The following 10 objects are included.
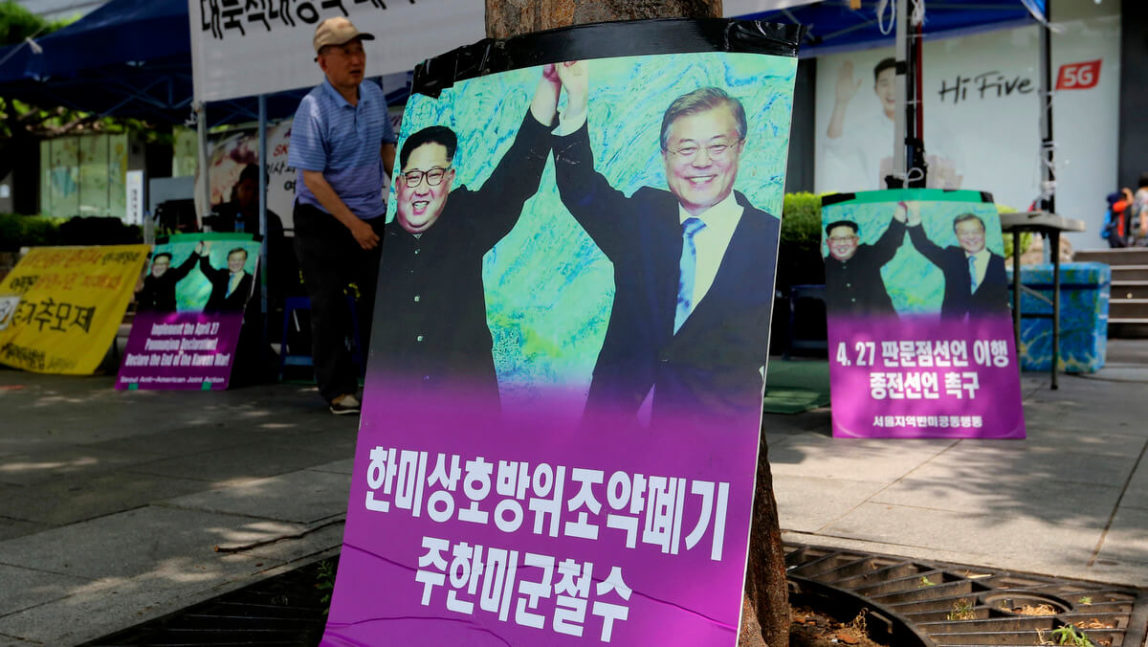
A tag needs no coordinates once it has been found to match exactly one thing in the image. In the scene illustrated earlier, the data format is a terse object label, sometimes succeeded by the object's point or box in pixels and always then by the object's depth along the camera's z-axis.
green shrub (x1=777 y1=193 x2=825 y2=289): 9.66
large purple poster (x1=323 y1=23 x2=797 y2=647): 1.88
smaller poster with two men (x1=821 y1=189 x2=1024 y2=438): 5.23
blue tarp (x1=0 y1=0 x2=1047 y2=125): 9.22
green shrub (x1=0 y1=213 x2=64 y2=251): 16.23
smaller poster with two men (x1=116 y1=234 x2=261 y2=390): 7.41
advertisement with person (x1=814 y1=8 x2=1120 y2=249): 15.15
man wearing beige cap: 5.76
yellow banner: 8.34
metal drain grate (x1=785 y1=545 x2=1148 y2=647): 2.51
